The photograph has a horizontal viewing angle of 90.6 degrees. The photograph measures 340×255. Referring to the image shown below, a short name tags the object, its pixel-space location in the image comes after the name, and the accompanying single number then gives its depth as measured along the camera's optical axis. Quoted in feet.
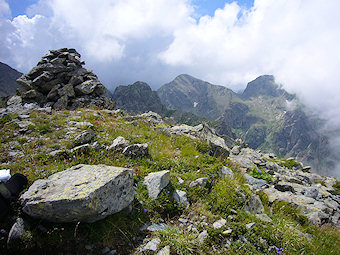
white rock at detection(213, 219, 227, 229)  16.58
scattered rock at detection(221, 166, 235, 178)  25.88
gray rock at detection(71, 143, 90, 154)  24.48
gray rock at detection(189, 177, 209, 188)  21.83
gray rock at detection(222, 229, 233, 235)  15.95
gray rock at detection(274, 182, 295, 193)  31.86
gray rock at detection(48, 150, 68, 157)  23.52
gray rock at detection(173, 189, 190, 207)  19.46
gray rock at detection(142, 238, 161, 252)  13.70
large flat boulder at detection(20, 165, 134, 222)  12.78
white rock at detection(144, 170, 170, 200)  18.90
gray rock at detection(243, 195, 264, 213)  20.30
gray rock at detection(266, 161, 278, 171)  51.61
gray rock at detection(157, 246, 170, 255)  13.23
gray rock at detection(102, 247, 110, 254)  13.24
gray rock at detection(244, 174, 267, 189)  30.10
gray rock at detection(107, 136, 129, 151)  26.78
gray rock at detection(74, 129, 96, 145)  28.43
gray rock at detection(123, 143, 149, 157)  26.37
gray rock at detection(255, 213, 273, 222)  19.22
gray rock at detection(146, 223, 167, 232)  15.83
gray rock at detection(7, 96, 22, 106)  74.26
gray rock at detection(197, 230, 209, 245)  14.80
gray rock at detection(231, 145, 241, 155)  61.63
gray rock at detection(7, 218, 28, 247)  12.03
